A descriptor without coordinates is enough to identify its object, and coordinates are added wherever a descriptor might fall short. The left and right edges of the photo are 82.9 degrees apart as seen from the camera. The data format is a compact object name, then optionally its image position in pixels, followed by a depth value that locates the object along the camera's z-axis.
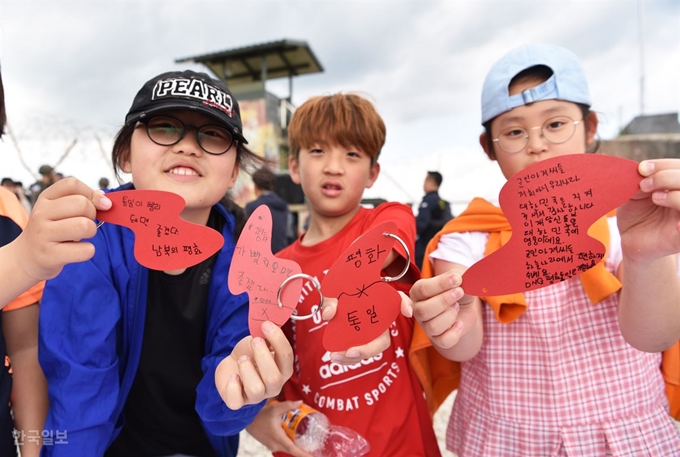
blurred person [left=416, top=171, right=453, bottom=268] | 4.94
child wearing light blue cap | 1.00
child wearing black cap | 0.91
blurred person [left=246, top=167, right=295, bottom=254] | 3.51
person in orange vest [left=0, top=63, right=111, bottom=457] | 0.73
